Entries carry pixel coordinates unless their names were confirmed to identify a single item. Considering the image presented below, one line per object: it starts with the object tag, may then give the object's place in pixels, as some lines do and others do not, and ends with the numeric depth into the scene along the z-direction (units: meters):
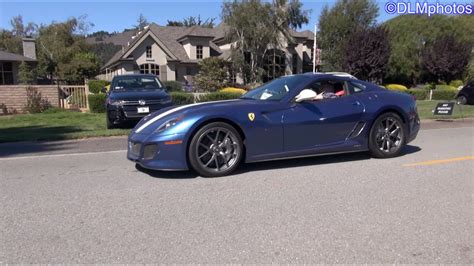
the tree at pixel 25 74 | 30.88
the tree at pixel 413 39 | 42.00
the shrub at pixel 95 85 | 28.83
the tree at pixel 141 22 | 86.74
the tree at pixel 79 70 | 42.94
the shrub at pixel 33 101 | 18.30
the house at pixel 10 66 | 32.55
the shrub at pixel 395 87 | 34.97
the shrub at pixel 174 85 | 35.42
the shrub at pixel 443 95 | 28.67
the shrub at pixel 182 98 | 18.80
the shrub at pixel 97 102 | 17.86
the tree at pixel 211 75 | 36.47
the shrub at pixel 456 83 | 39.01
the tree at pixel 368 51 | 37.31
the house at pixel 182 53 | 40.53
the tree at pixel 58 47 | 47.38
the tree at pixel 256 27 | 38.00
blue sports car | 5.73
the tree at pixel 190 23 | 83.84
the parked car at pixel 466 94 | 21.98
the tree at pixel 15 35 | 66.50
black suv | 11.81
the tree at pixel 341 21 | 41.81
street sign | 13.79
